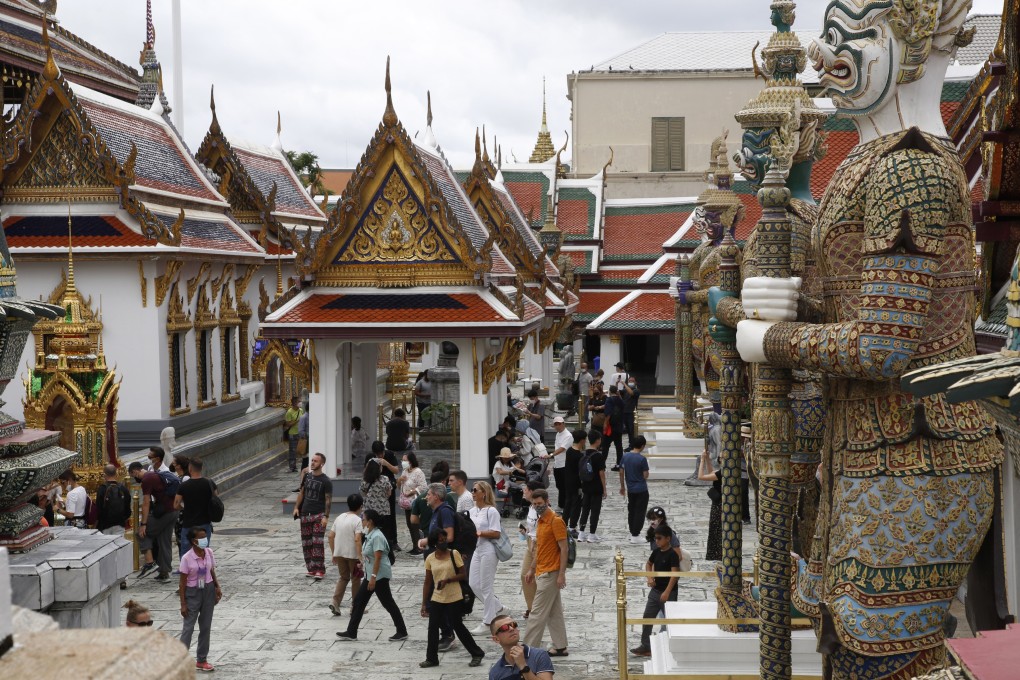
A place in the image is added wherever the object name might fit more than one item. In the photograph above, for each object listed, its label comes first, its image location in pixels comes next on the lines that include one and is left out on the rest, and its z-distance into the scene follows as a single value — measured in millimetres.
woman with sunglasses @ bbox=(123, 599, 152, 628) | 7609
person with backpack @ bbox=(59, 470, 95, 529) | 12100
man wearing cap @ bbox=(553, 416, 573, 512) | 15562
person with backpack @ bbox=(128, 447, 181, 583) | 13094
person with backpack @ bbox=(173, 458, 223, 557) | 12180
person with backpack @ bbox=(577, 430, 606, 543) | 14172
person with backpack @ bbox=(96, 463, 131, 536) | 12438
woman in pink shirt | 9688
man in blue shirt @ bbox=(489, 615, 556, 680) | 6855
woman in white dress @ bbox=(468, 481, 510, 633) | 10445
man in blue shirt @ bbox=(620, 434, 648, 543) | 14070
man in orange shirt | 9875
